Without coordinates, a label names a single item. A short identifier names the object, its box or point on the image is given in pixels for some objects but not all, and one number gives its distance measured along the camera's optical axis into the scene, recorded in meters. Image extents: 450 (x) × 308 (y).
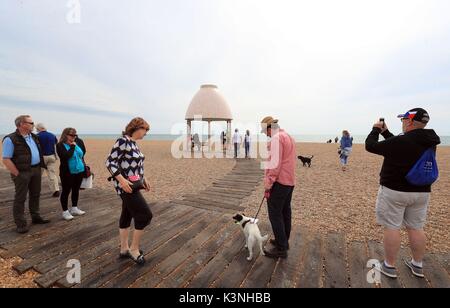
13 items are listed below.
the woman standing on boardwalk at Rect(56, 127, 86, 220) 4.59
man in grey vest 3.94
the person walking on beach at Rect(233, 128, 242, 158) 17.55
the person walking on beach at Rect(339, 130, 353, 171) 12.40
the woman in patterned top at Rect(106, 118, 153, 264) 2.97
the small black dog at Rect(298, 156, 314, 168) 14.33
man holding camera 2.68
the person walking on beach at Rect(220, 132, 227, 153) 23.45
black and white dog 3.44
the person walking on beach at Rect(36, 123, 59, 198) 6.39
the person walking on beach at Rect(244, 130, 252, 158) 17.06
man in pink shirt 3.22
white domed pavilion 23.08
